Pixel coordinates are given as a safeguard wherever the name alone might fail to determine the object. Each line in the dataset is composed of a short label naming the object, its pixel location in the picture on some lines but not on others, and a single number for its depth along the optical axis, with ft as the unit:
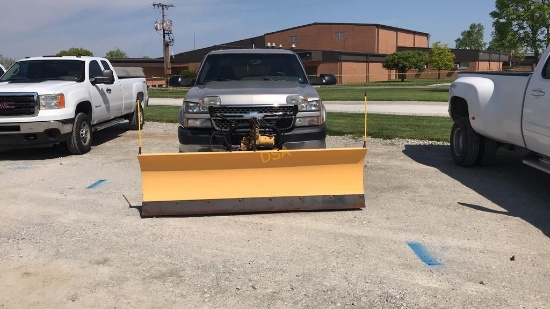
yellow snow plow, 17.94
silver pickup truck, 19.44
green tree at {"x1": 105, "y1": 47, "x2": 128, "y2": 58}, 331.16
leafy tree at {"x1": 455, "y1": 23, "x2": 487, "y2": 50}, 392.68
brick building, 187.32
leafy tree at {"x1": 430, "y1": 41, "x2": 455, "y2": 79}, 214.40
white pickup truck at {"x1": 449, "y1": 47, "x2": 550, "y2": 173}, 19.17
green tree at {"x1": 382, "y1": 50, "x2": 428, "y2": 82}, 194.70
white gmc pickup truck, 28.84
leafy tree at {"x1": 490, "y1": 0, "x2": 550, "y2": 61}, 89.92
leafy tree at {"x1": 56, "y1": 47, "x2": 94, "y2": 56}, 233.88
